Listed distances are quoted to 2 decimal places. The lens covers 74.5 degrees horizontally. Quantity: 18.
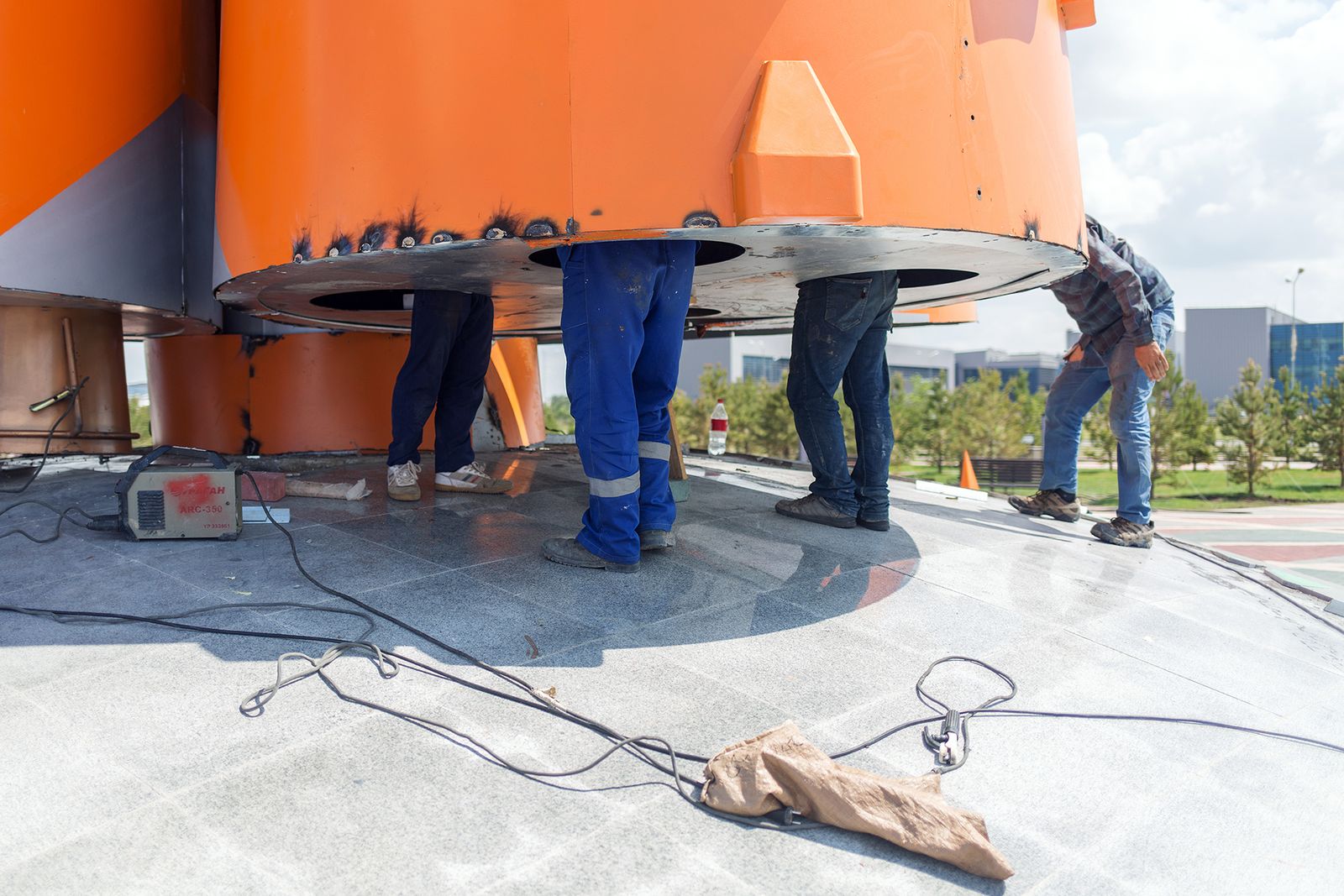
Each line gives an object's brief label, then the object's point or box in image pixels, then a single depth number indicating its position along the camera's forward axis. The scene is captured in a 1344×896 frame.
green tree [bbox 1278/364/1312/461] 25.45
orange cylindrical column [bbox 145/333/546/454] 5.64
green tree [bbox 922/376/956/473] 31.02
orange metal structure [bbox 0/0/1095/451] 2.71
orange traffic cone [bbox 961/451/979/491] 9.66
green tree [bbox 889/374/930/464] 31.45
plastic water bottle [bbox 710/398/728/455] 9.58
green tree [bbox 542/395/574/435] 44.12
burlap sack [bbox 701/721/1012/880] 1.62
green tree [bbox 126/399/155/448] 27.53
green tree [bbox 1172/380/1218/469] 26.33
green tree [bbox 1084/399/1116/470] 26.94
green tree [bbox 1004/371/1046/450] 31.23
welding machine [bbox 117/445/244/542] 3.39
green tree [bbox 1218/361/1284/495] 24.55
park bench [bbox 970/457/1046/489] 20.48
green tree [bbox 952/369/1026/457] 30.06
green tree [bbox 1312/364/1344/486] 24.72
